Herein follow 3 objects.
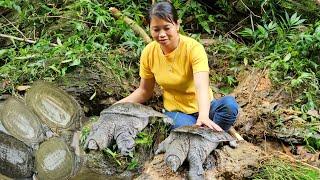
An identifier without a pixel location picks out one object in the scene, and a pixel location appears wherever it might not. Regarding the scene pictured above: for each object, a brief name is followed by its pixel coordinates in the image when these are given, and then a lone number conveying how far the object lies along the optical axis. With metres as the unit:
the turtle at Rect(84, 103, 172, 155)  2.91
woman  2.95
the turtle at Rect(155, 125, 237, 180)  2.70
